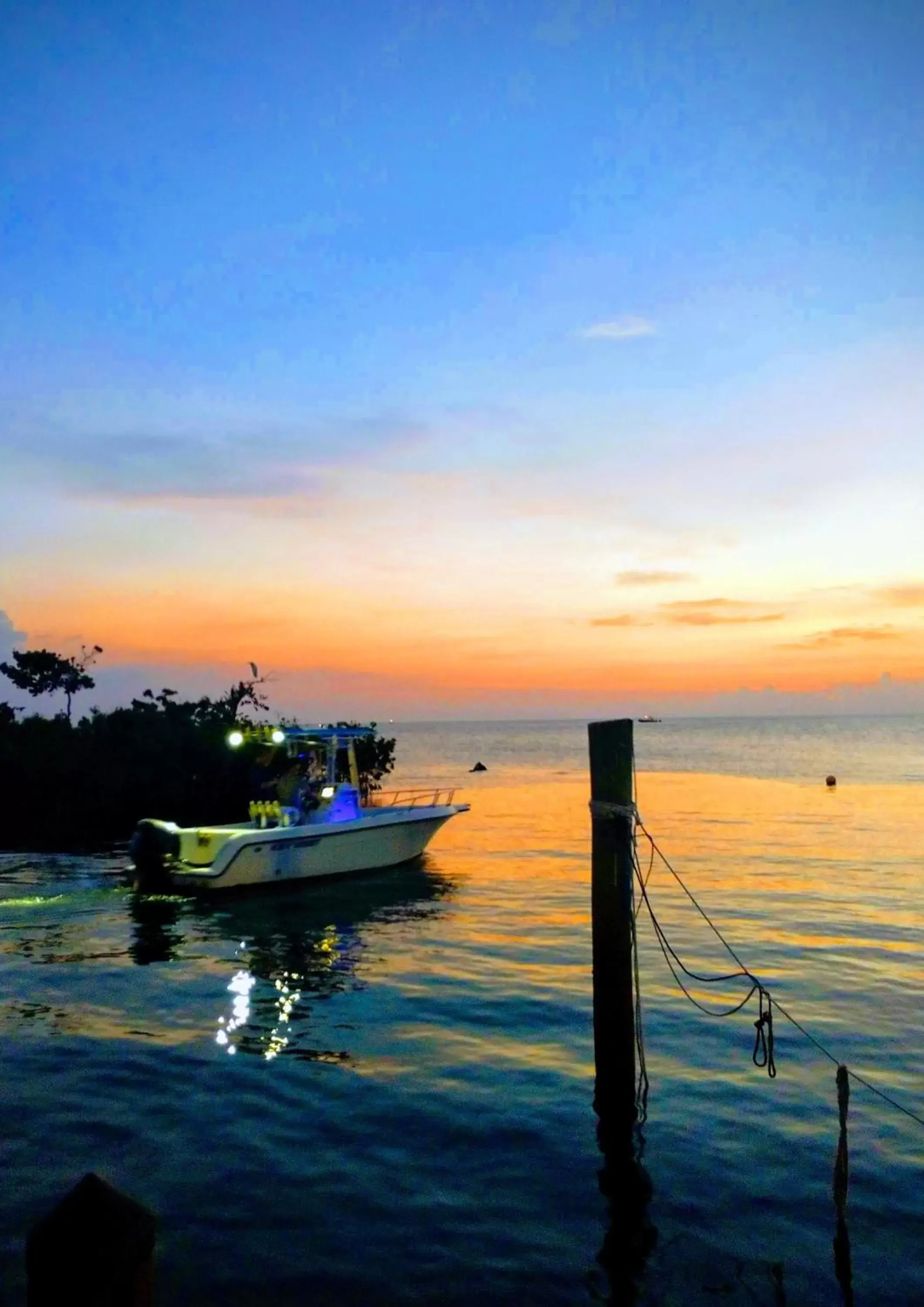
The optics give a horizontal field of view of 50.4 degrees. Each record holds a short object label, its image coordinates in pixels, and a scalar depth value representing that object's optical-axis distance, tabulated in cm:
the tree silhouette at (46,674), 6331
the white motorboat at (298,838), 2406
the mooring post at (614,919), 974
